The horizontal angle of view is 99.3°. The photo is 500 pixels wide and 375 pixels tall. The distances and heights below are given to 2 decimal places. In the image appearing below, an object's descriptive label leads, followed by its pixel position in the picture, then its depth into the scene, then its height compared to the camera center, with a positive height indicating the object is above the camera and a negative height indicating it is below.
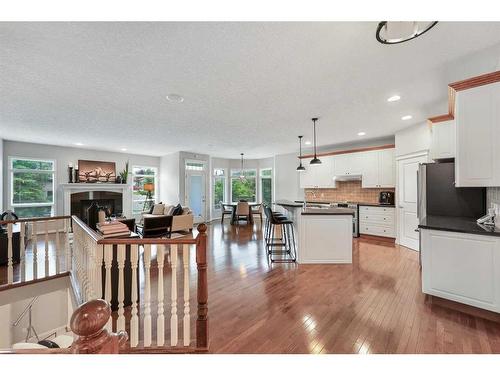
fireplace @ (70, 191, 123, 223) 6.69 -0.39
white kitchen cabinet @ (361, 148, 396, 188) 5.52 +0.54
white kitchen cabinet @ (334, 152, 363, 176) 6.11 +0.74
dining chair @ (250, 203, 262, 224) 8.45 -0.89
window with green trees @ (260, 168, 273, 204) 9.63 +0.23
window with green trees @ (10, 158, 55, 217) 5.85 +0.08
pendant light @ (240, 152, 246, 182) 9.66 +0.56
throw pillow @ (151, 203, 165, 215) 7.31 -0.68
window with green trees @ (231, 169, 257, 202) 10.04 +0.10
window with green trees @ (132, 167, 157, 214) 8.27 +0.01
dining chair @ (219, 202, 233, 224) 8.36 -0.86
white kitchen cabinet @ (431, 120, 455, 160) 3.38 +0.79
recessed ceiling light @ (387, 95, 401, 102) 3.19 +1.39
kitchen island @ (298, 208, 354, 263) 3.84 -0.88
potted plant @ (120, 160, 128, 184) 7.71 +0.49
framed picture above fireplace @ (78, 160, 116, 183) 6.95 +0.63
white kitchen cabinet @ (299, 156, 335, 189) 6.79 +0.45
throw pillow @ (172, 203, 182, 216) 6.11 -0.63
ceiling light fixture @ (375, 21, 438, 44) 1.52 +1.24
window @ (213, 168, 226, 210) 9.64 +0.10
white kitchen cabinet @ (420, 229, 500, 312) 2.09 -0.84
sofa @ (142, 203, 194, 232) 5.82 -0.86
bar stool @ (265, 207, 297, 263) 3.98 -1.30
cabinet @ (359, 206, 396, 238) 5.33 -0.84
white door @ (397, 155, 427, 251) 4.55 -0.26
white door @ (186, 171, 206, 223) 8.17 -0.18
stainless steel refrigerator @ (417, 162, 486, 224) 2.93 -0.10
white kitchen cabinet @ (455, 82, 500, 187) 2.20 +0.57
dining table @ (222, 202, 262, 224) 8.06 -1.03
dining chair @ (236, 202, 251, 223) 7.78 -0.74
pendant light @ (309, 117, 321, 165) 4.36 +1.33
